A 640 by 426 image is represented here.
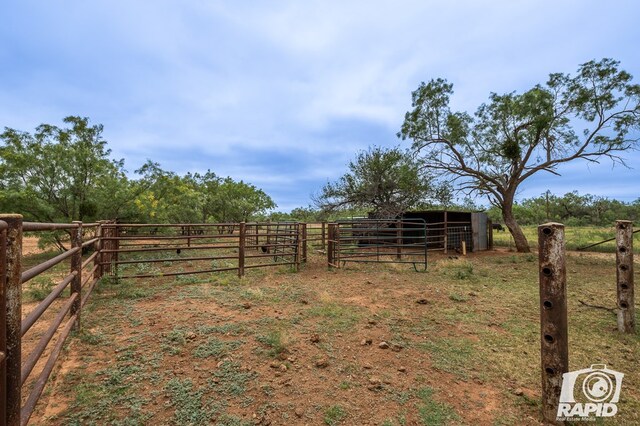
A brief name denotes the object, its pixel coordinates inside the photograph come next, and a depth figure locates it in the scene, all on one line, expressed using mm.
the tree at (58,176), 9094
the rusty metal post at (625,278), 3795
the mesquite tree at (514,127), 10992
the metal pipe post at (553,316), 2236
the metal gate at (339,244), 8078
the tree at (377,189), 15188
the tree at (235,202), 19312
